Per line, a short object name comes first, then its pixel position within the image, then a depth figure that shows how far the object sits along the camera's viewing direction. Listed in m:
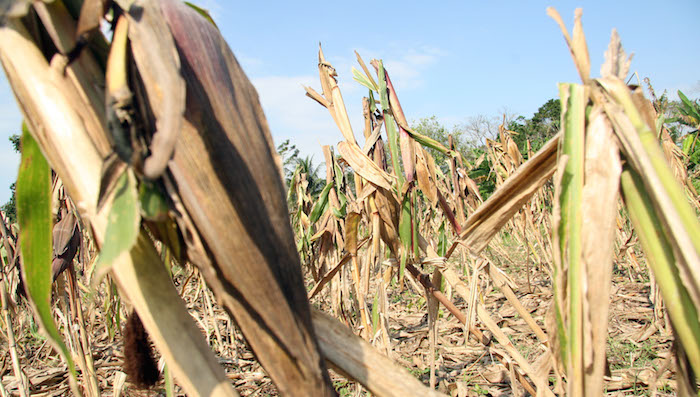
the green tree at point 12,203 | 13.84
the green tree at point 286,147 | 19.51
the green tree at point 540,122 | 20.00
